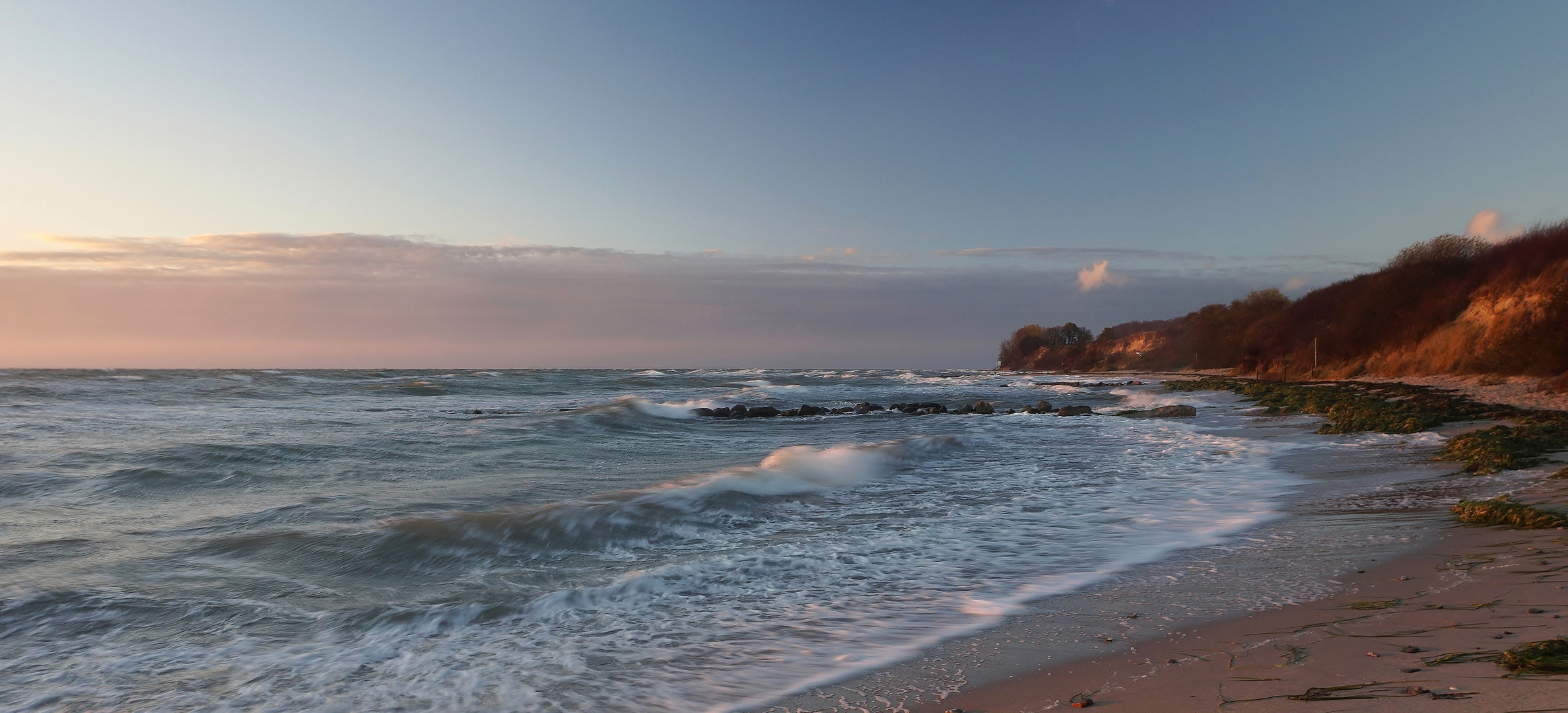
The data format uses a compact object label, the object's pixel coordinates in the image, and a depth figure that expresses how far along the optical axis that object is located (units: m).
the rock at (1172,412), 21.55
